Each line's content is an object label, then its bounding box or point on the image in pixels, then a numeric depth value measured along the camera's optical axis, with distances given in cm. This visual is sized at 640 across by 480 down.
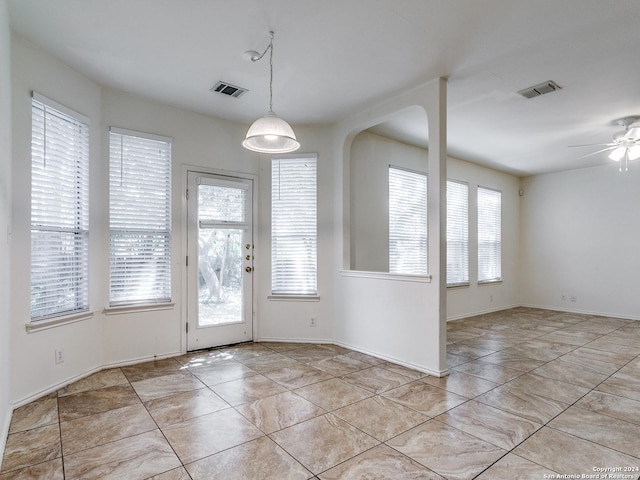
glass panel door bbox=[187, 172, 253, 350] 434
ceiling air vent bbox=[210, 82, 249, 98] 365
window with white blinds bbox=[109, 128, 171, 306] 381
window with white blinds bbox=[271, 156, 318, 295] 483
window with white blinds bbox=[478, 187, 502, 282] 714
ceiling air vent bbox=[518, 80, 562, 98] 361
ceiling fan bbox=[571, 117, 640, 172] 449
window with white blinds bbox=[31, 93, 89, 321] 305
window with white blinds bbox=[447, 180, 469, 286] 648
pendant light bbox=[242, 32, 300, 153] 265
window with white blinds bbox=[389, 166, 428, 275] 552
